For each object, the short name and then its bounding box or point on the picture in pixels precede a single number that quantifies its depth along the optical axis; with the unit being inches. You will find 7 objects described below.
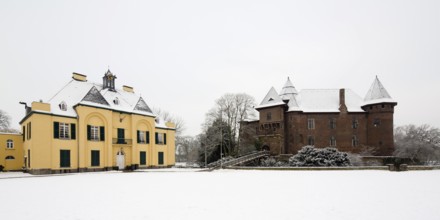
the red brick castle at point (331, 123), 1582.2
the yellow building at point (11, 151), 1131.3
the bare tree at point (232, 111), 1706.4
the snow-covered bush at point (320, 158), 1090.1
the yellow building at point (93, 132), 990.4
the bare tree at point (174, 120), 2476.6
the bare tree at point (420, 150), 1465.3
